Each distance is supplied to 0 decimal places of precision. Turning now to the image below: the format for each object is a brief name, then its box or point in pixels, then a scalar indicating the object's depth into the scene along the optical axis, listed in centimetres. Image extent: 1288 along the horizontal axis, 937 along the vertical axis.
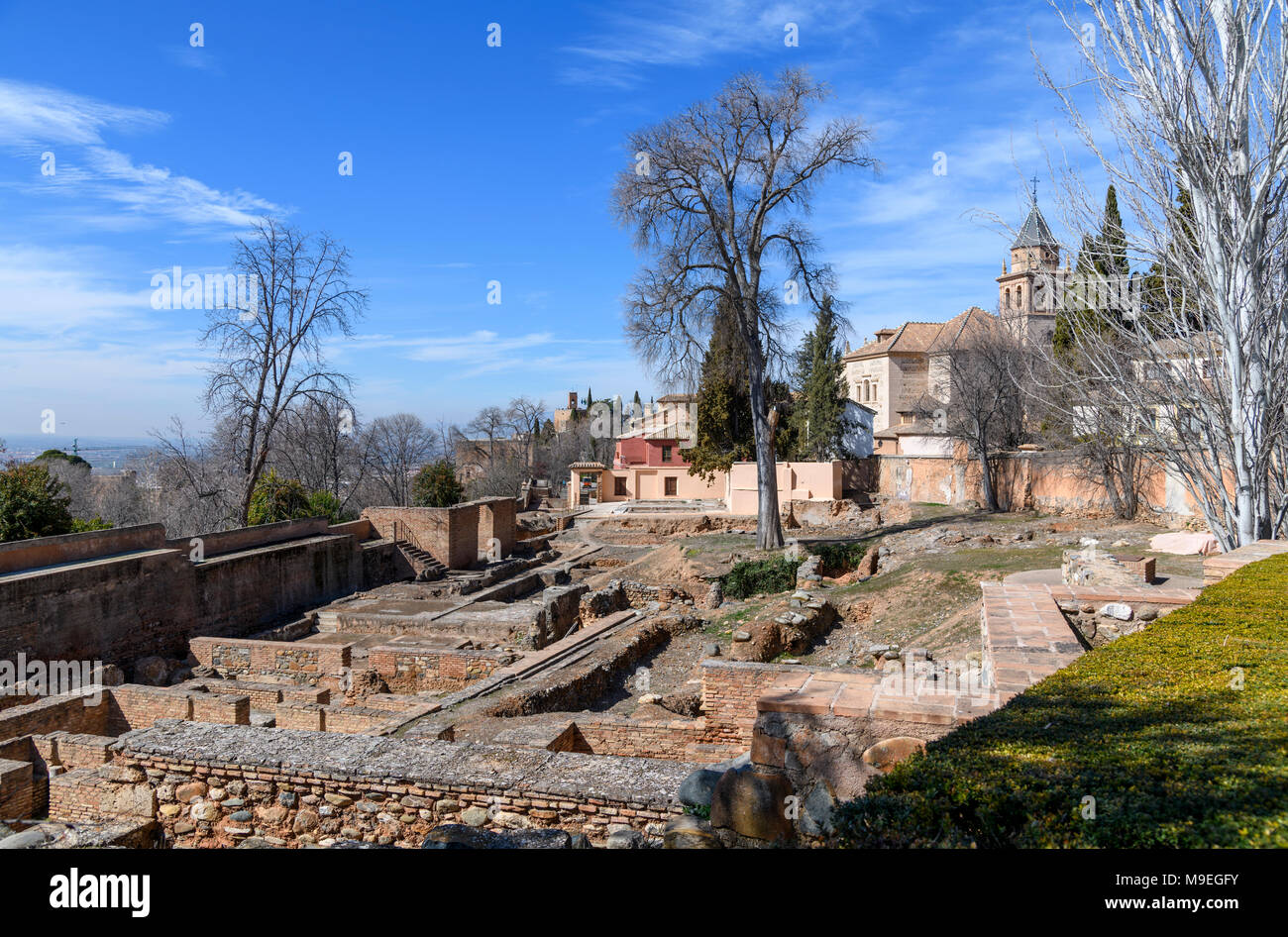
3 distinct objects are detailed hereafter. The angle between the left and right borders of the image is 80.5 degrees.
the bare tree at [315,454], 2956
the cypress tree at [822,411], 4191
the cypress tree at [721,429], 3556
